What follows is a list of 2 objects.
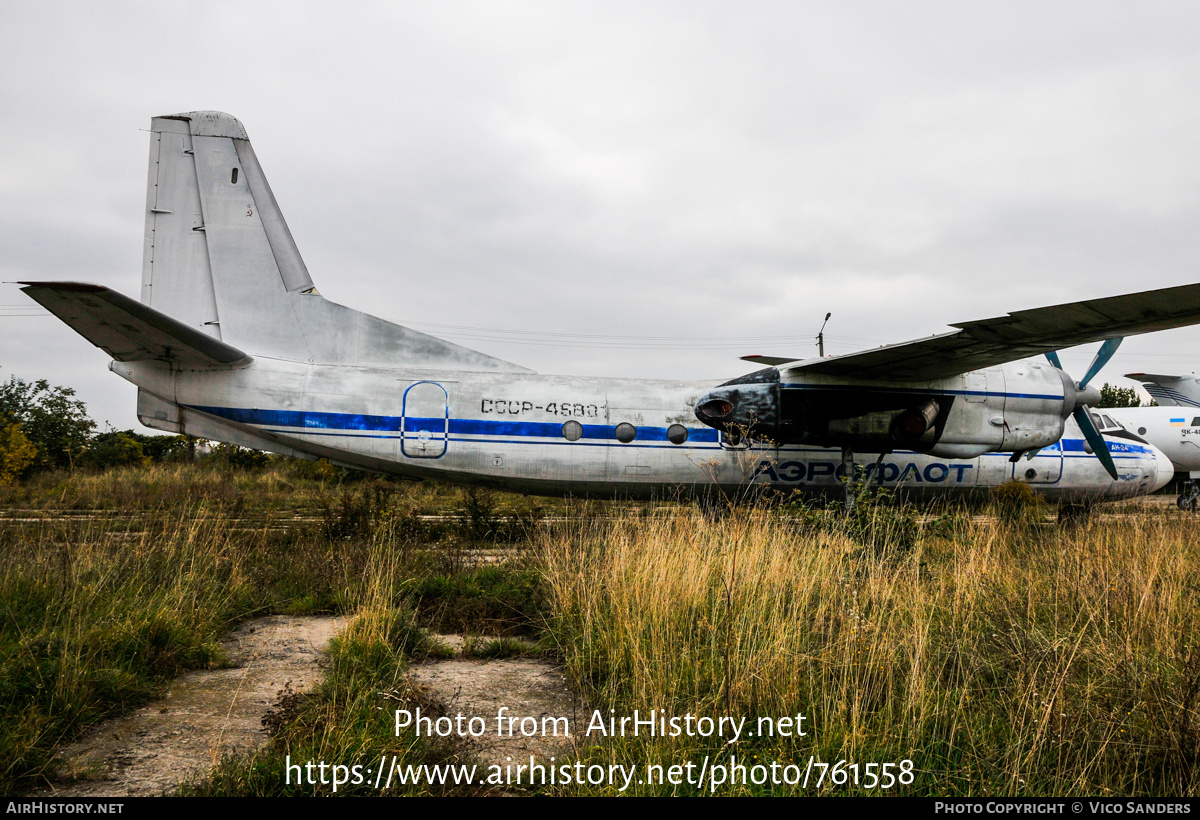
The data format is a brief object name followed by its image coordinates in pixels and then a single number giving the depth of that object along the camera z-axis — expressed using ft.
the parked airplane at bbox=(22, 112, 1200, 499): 34.96
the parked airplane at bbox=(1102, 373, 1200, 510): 65.21
